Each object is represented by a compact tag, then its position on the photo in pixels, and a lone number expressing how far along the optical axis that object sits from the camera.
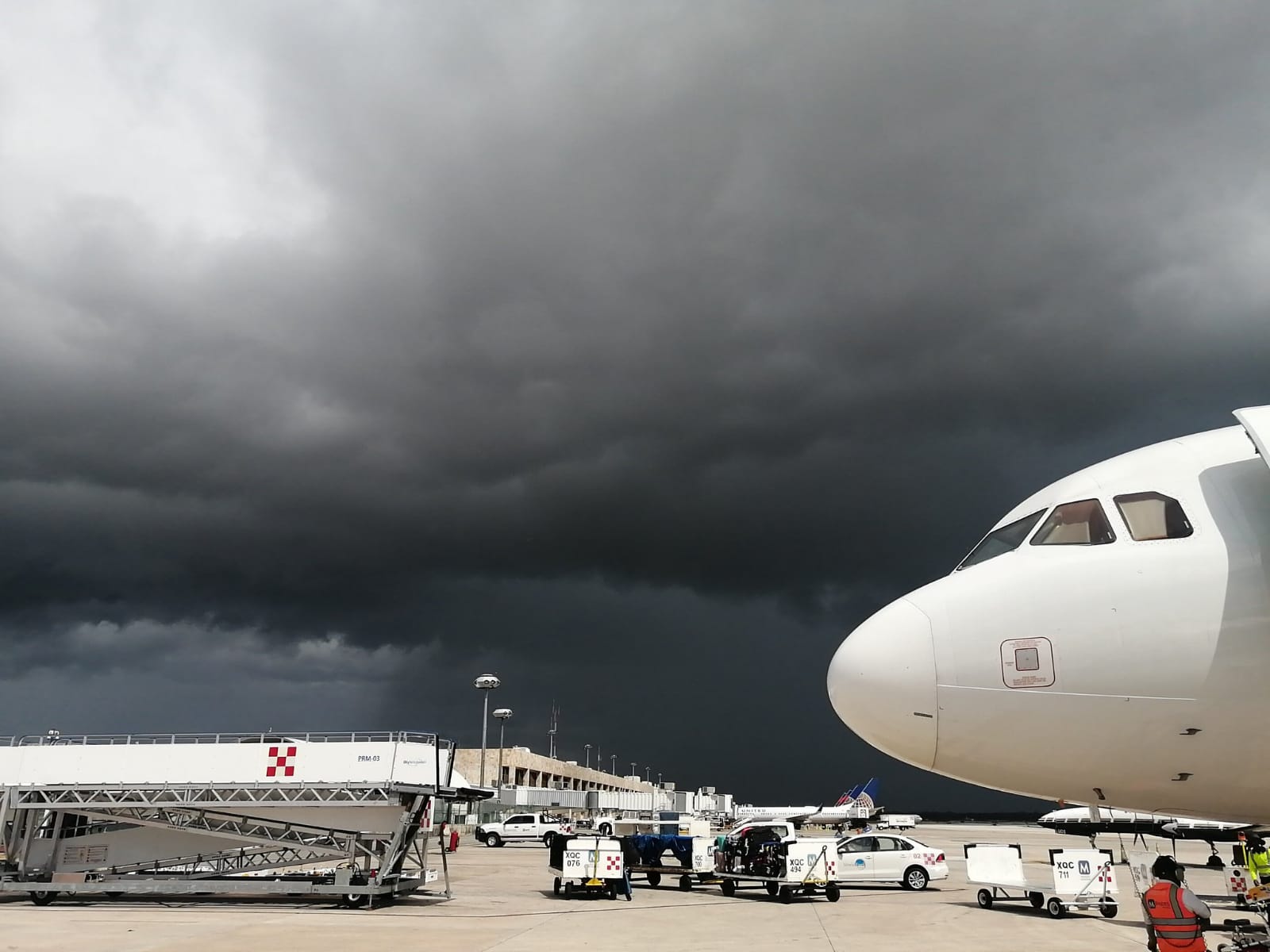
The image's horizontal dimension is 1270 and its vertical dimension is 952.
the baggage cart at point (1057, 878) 25.28
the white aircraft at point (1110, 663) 6.12
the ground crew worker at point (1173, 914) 11.85
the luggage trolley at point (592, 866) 28.81
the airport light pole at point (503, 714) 70.88
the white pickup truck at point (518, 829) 62.03
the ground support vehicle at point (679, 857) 32.22
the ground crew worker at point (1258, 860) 23.67
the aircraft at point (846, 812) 75.56
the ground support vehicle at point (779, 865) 28.91
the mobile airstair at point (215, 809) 26.05
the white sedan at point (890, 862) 32.84
